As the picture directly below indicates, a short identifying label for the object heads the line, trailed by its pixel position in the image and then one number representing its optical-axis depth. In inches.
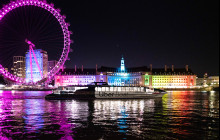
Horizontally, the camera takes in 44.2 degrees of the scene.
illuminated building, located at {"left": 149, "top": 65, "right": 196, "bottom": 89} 5733.3
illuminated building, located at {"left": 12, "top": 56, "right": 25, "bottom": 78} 6456.7
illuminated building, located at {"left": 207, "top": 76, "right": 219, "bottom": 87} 7089.1
